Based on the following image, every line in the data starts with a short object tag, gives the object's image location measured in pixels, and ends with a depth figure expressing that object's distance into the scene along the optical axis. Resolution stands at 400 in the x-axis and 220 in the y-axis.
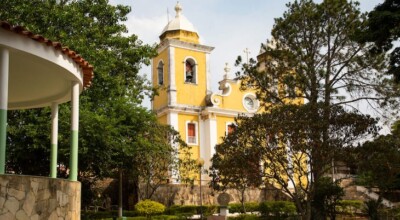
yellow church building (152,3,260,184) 37.47
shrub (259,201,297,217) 22.06
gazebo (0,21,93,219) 6.75
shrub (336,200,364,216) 23.46
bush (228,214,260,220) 22.06
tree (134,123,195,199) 22.73
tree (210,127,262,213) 18.44
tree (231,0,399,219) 20.64
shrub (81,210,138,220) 22.96
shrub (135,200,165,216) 24.22
